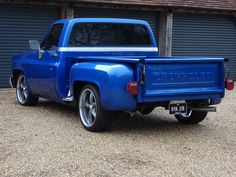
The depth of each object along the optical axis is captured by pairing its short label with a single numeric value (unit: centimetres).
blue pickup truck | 637
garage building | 1291
